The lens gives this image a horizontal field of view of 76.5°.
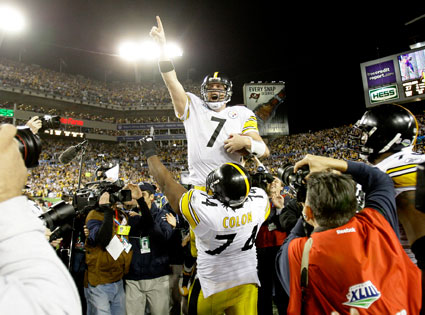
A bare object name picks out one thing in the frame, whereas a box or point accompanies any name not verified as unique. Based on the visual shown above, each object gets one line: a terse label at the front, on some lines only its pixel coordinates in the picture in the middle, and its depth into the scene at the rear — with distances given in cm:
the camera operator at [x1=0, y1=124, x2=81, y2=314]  69
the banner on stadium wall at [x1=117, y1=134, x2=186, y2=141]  4306
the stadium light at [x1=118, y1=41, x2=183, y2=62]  2013
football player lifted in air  278
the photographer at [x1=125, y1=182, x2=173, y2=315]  423
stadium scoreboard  1950
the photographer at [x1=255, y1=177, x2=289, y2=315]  423
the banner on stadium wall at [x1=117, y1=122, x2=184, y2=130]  4344
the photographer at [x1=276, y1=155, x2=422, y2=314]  141
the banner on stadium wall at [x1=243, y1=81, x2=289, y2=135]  3055
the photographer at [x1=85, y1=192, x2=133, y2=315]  387
